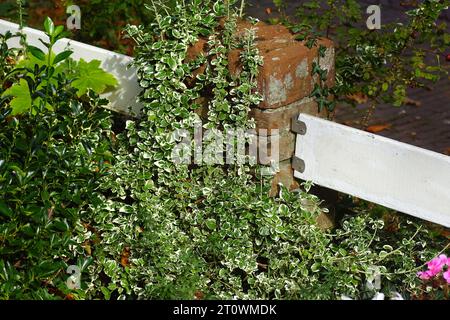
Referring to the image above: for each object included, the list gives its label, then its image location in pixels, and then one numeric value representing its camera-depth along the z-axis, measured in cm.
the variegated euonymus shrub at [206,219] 404
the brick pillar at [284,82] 420
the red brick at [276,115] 428
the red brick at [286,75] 419
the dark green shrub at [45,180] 375
